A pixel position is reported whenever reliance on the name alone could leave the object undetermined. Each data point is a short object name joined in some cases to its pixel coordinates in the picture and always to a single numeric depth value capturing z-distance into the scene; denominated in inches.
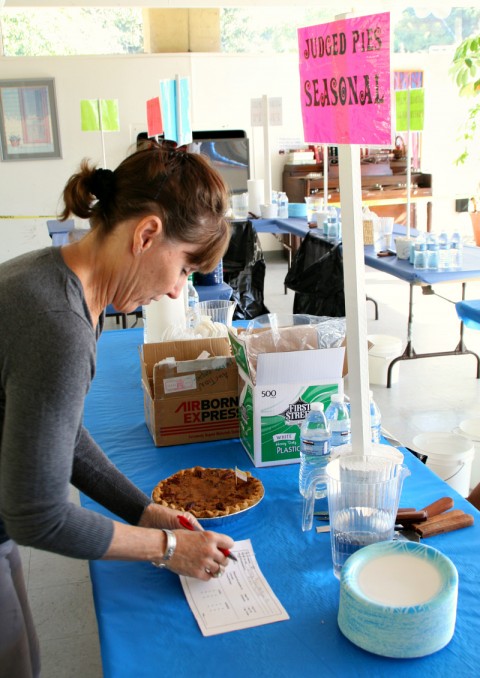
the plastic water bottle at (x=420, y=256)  155.2
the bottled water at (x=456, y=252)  155.0
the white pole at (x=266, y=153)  251.5
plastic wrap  68.9
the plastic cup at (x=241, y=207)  250.2
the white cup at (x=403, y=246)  165.8
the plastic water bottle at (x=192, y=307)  94.5
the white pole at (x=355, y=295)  50.0
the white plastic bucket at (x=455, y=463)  100.0
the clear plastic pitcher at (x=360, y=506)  48.9
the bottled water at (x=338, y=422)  61.4
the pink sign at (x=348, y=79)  47.2
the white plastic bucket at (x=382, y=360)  165.9
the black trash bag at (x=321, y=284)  159.0
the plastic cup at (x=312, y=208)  227.8
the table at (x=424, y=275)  150.4
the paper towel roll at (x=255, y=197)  250.7
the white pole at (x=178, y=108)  119.0
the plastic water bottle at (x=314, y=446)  58.6
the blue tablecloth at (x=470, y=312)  145.8
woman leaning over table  37.5
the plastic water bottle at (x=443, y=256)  154.5
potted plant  199.5
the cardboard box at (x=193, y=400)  70.6
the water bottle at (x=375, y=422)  62.3
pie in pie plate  56.1
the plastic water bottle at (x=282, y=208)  248.5
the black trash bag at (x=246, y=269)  197.5
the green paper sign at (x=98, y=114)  232.7
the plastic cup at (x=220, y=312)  107.8
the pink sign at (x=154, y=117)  131.6
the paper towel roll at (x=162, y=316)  91.6
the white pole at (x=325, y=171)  211.3
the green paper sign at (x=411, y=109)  163.0
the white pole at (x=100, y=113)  231.6
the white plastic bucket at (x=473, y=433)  123.0
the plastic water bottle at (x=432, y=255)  154.5
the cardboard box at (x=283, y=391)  63.8
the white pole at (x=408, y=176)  164.6
